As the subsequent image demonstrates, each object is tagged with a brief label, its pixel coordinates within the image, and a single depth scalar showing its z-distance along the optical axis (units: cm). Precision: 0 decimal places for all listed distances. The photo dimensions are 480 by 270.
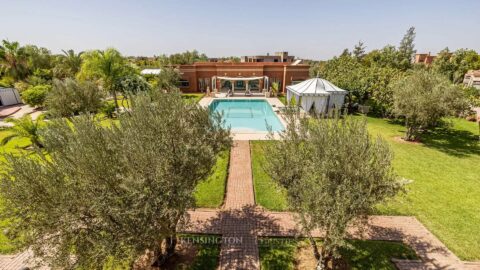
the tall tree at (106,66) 2880
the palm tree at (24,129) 1638
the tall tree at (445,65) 4388
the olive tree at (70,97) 2028
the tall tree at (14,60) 3484
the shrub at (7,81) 3471
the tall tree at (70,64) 4006
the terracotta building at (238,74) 4153
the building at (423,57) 8103
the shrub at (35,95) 2981
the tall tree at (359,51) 8261
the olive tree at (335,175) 570
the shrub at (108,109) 2598
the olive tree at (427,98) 1642
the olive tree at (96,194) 513
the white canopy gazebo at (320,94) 2839
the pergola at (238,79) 4069
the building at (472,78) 4422
